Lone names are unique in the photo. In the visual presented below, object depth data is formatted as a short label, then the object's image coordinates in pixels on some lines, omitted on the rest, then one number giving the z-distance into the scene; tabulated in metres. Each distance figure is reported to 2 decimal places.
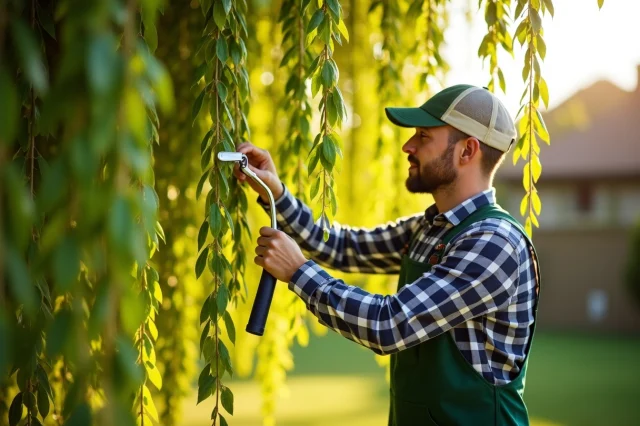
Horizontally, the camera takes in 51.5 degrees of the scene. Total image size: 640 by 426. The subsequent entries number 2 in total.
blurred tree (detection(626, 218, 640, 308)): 9.75
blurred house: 12.16
